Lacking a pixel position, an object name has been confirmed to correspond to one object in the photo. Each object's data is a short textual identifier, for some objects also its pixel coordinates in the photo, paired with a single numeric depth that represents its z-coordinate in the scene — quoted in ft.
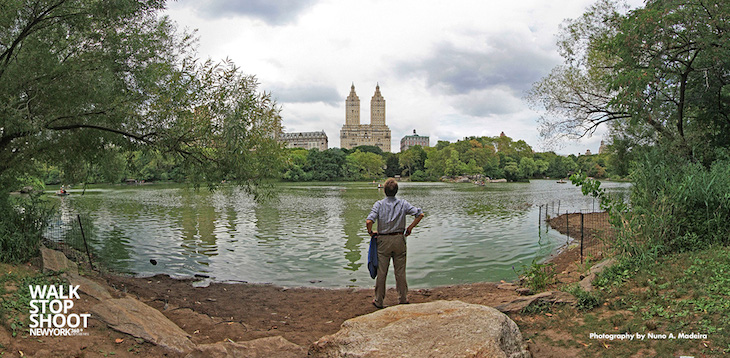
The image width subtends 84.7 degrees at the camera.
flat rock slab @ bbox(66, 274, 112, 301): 20.48
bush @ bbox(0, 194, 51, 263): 24.88
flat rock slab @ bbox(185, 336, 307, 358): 14.58
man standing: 21.52
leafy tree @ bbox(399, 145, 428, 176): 383.86
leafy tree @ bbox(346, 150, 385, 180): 339.77
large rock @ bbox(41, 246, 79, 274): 23.84
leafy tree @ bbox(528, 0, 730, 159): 37.45
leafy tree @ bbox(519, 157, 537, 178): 339.38
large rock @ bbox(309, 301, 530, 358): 13.16
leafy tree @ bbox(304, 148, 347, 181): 307.37
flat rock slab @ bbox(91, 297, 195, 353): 15.67
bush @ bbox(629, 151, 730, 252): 23.91
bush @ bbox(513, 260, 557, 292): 25.23
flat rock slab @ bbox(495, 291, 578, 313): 19.94
